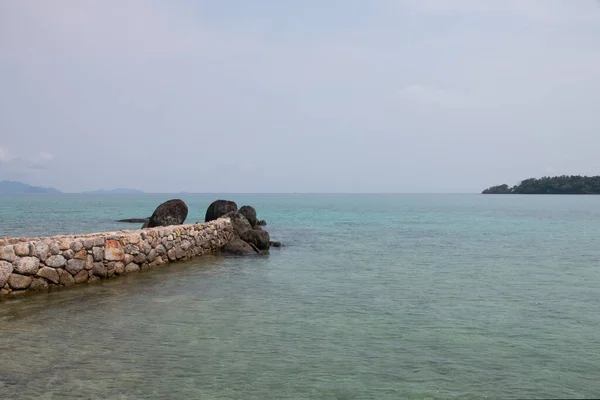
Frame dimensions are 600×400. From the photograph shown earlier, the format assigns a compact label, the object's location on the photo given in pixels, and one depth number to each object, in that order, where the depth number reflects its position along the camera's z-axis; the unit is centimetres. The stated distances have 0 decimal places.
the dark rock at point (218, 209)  2804
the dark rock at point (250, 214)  3058
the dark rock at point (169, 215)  2503
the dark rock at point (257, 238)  2389
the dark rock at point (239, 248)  2181
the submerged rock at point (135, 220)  4556
